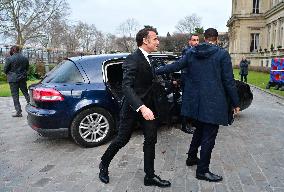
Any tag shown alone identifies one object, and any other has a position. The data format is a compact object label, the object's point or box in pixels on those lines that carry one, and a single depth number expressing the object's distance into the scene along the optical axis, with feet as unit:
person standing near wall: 68.03
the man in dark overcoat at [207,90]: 13.48
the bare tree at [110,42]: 289.60
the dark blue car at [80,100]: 18.52
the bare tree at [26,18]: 151.94
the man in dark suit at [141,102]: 12.48
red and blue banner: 51.33
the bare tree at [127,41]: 247.60
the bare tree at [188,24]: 291.79
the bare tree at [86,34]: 245.86
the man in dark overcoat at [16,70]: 29.37
